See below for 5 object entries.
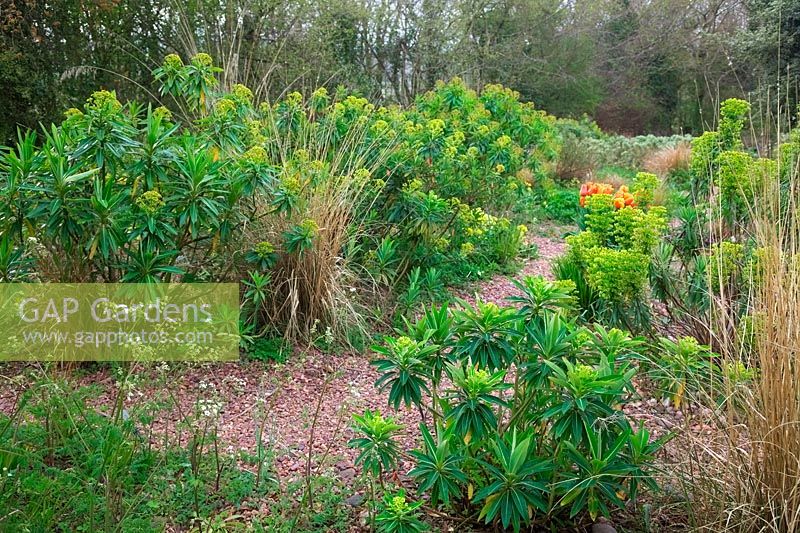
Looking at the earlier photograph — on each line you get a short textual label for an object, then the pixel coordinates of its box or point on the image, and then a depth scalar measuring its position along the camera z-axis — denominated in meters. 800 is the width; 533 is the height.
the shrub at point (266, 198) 2.84
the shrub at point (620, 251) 2.74
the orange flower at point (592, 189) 4.17
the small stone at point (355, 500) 2.28
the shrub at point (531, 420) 1.85
